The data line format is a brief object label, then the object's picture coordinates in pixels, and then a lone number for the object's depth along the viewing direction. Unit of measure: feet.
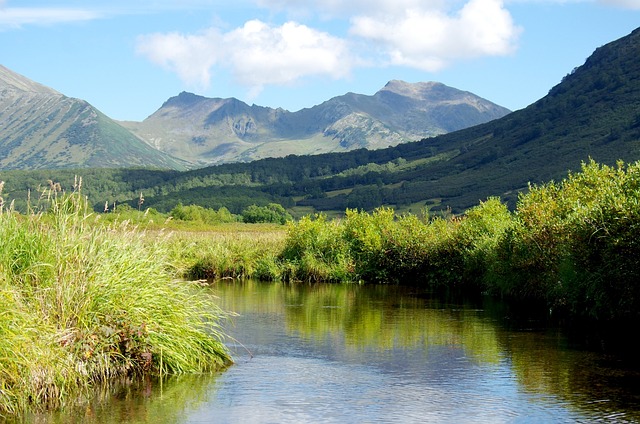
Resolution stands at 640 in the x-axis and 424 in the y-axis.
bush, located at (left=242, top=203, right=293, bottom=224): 445.70
